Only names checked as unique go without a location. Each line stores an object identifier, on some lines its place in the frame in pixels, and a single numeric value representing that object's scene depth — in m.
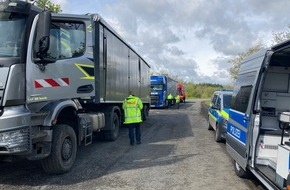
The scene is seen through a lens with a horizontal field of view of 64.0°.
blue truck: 20.57
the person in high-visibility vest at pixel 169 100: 22.00
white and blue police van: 3.56
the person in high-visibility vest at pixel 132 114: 7.13
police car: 7.11
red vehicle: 30.61
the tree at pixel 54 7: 10.33
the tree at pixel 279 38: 16.94
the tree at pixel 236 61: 25.99
